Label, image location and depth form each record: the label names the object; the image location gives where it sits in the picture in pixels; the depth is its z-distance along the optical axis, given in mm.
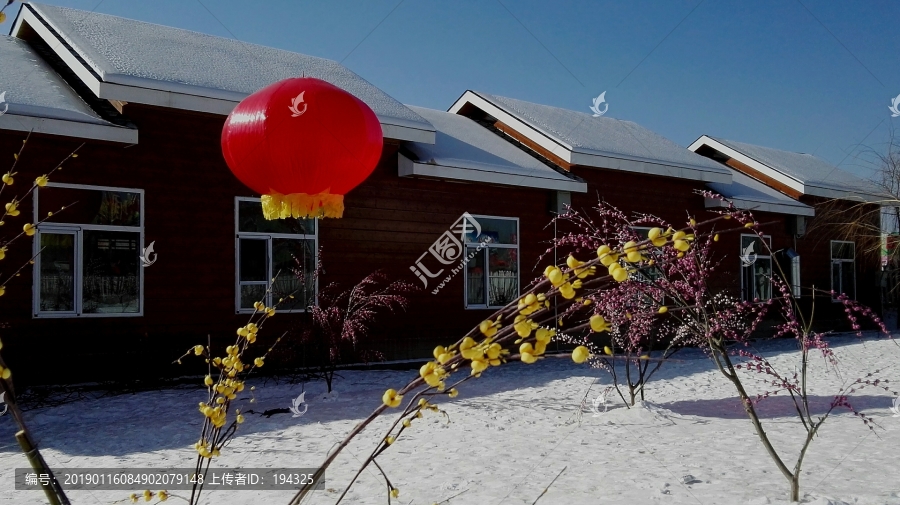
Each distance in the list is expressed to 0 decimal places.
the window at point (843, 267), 18922
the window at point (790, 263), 17359
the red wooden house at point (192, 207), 8555
